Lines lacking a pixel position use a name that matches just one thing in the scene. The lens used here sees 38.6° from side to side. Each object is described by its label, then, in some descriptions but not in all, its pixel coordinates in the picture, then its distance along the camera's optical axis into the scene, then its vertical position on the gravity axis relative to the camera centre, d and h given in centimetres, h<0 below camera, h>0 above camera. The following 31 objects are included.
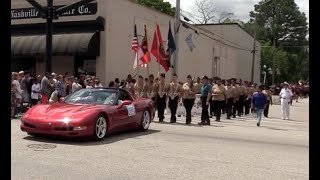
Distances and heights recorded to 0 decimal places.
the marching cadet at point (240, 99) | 2217 -52
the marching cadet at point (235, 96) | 2108 -36
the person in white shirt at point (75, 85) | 1767 +13
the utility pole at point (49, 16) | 1841 +299
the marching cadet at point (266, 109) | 2238 -105
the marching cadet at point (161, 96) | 1565 -27
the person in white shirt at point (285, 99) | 2184 -51
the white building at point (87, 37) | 2323 +268
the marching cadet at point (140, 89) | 1599 -2
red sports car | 994 -62
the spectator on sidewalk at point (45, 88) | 1659 +1
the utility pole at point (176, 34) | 2358 +280
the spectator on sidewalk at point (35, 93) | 1673 -19
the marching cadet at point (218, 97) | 1764 -33
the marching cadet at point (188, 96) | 1545 -26
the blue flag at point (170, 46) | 2292 +215
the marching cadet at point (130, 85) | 1644 +12
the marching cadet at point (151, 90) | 1588 -6
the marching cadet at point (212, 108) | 1822 -82
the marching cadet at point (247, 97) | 2312 -47
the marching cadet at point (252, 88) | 2398 +2
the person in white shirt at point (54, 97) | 1479 -29
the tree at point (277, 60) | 8188 +518
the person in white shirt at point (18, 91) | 1534 -11
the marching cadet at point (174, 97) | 1560 -30
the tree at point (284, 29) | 9500 +1257
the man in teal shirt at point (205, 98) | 1569 -34
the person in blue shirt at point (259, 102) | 1641 -49
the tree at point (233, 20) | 9309 +1474
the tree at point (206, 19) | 6972 +1080
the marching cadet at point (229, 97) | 2008 -39
